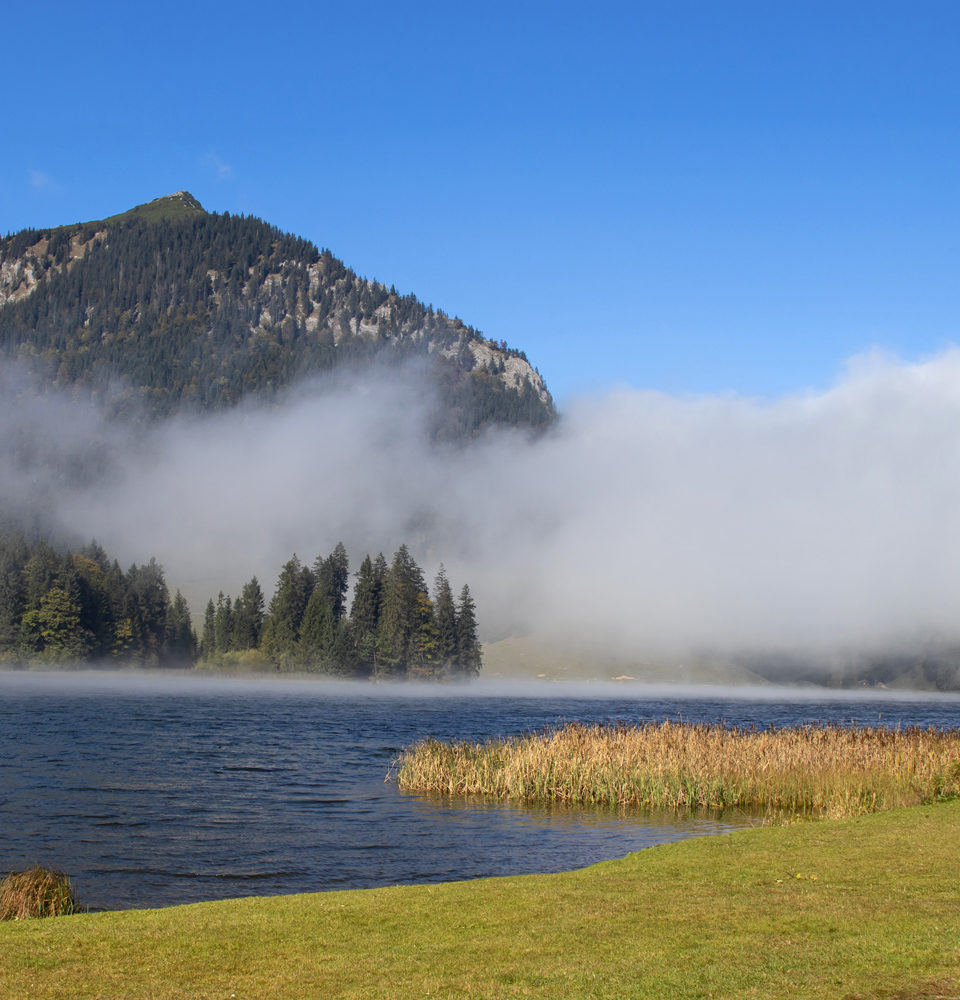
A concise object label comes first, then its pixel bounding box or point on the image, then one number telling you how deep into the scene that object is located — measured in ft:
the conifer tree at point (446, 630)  587.27
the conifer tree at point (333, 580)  613.52
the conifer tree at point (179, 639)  617.62
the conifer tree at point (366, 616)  572.10
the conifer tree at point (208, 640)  619.67
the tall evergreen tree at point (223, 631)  603.67
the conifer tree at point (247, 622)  596.70
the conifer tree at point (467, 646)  597.11
